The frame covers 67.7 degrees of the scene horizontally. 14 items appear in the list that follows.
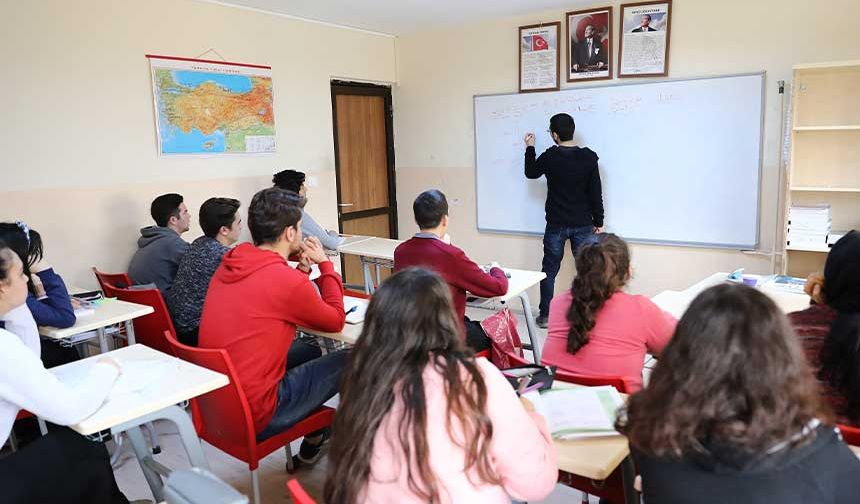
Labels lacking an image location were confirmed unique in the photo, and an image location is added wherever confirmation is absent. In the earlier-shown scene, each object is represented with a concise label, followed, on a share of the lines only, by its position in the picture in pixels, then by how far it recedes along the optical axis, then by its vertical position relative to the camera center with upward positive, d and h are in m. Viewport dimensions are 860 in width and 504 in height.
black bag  1.79 -0.63
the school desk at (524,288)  3.26 -0.68
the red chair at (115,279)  3.58 -0.62
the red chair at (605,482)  1.79 -0.91
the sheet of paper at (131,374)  1.87 -0.63
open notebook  1.60 -0.67
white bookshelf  3.88 -0.01
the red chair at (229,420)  2.05 -0.88
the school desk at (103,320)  2.74 -0.67
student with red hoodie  2.23 -0.54
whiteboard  4.38 +0.01
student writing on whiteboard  4.79 -0.29
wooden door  5.72 -0.02
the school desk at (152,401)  1.69 -0.64
